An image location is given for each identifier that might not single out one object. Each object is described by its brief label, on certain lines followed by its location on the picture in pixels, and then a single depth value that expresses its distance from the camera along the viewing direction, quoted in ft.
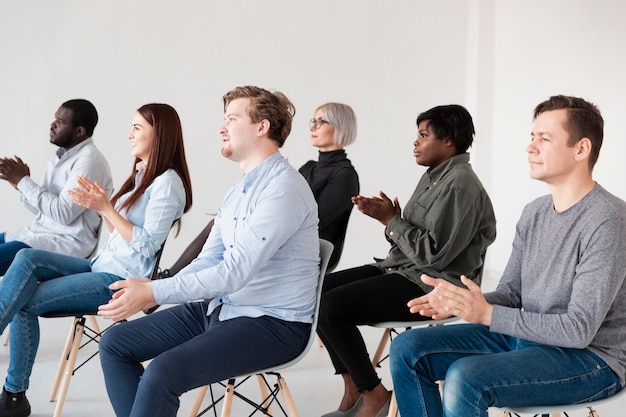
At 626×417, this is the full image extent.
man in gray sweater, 5.62
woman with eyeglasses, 10.94
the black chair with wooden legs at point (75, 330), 8.62
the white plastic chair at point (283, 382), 6.75
